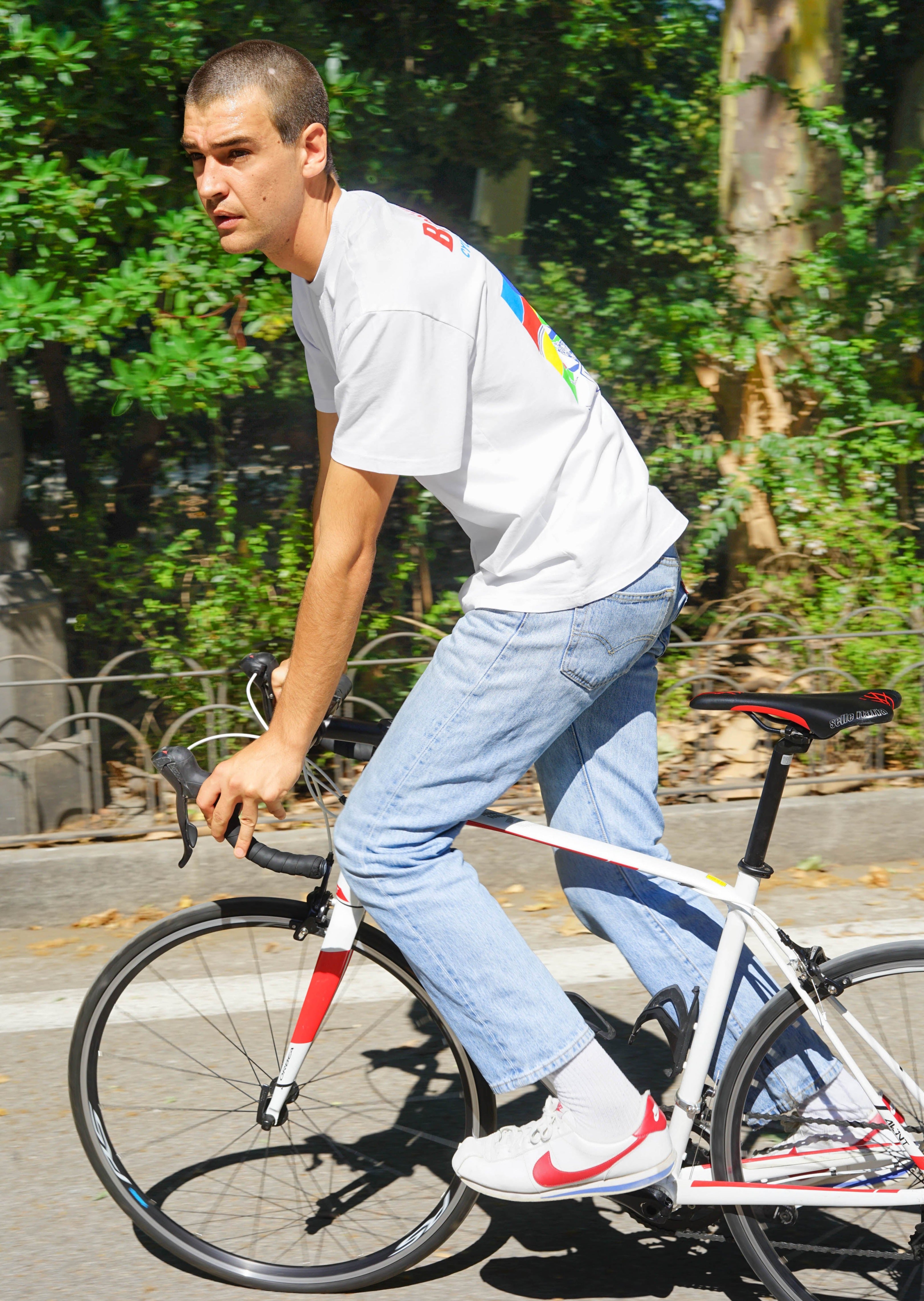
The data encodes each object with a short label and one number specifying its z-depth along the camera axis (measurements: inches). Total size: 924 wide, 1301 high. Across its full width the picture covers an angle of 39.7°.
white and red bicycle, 89.4
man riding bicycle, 80.4
